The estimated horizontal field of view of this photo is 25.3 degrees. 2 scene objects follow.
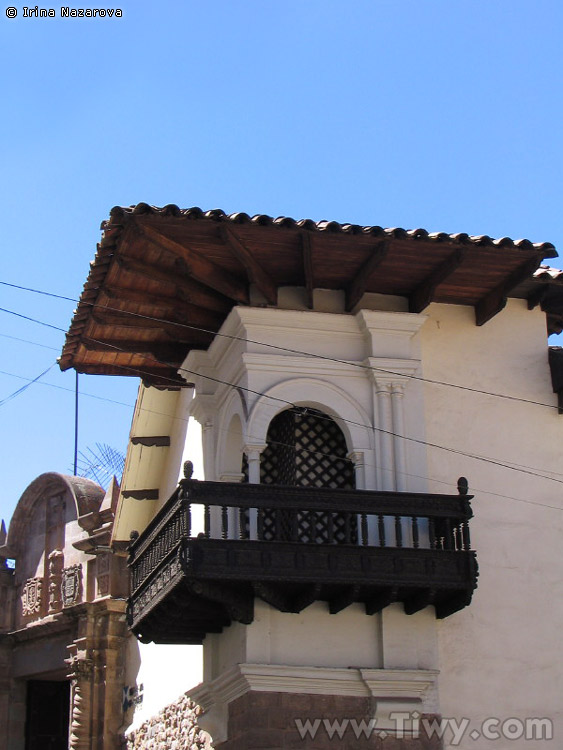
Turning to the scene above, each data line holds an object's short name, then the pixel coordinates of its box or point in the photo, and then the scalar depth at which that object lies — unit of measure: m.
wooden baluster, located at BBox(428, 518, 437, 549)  11.05
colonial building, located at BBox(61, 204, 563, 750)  10.73
